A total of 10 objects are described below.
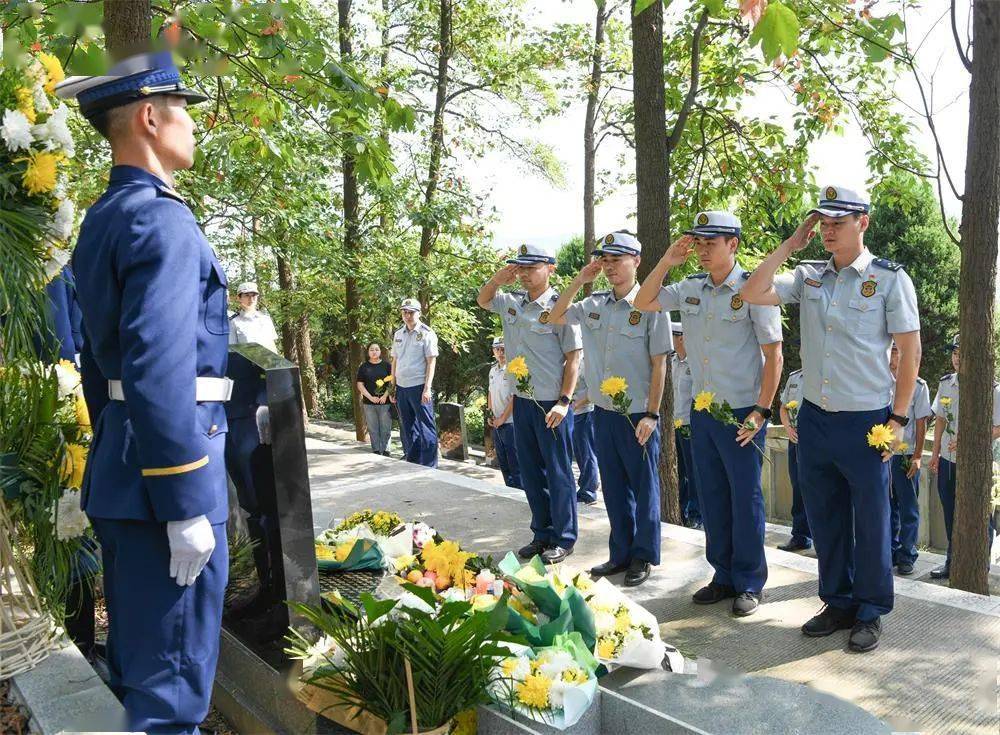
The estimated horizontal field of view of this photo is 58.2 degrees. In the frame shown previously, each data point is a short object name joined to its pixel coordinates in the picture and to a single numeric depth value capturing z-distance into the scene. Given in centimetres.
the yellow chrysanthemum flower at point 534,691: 307
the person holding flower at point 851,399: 435
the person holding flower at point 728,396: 491
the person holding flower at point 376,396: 1264
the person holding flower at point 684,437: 875
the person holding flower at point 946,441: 766
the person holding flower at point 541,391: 607
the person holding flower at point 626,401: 549
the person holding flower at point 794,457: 795
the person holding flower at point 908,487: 762
